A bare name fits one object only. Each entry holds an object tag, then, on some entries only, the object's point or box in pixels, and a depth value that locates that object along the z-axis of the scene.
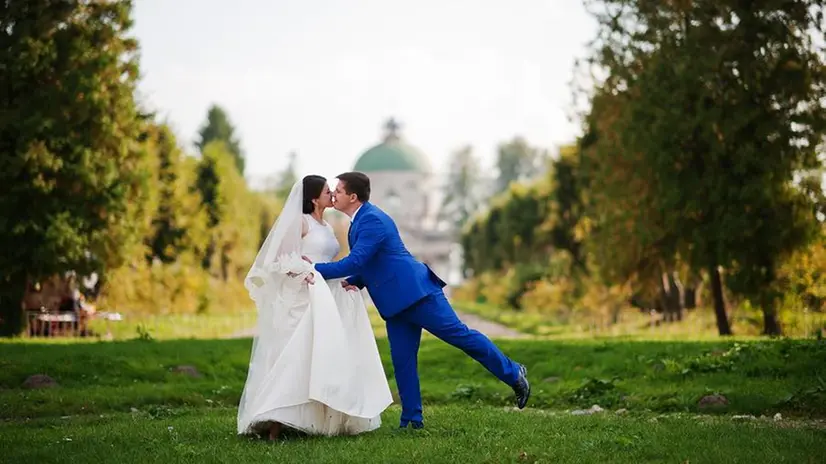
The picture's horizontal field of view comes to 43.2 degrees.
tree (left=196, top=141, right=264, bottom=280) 42.56
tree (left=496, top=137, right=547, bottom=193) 103.38
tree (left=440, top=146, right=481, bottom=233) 109.94
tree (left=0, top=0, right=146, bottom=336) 21.73
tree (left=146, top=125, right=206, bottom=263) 33.94
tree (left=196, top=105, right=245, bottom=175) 85.62
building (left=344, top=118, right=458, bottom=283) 106.94
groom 9.07
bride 8.65
